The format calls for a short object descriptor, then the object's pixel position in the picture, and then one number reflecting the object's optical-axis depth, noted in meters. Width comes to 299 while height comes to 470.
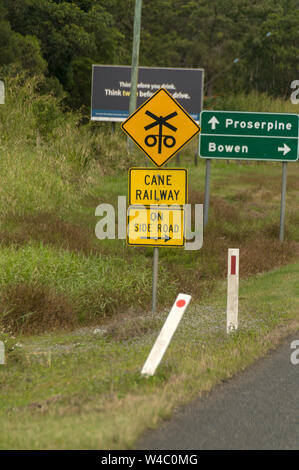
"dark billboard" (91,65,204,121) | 37.97
